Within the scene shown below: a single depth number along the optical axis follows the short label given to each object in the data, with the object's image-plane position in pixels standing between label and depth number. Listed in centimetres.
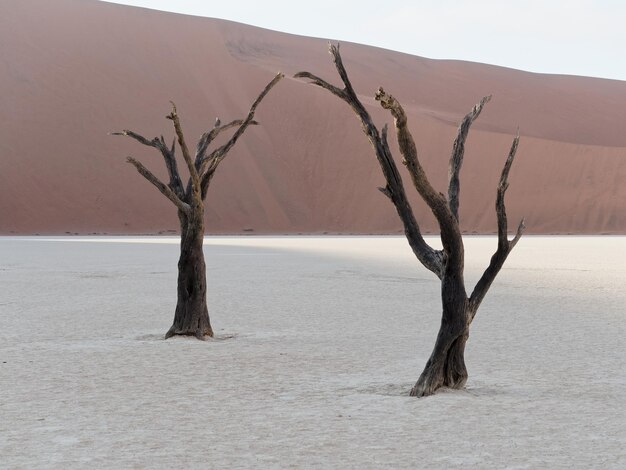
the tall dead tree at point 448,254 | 1374
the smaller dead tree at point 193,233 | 2092
